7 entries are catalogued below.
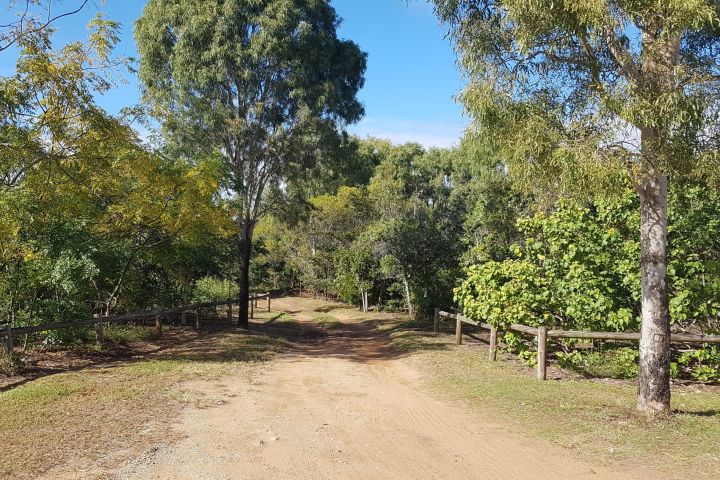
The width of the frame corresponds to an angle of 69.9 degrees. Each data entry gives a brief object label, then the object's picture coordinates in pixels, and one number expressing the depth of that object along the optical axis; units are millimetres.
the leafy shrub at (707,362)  9133
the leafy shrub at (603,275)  9320
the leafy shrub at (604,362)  9609
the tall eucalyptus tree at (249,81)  16656
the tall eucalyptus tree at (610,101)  5871
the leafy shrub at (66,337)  11010
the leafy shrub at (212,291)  21766
